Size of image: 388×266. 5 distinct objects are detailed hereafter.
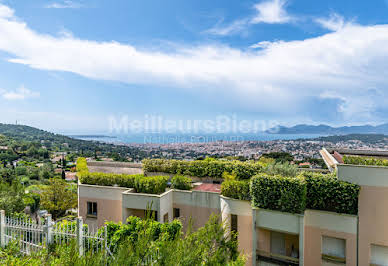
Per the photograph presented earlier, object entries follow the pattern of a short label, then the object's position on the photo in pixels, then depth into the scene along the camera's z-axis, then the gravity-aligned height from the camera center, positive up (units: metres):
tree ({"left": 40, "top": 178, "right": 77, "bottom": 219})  20.00 -5.67
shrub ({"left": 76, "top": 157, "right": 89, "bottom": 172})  15.71 -2.19
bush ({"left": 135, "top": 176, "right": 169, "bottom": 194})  12.38 -2.73
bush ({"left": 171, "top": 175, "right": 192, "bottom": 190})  12.87 -2.71
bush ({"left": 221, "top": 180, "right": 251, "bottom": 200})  10.40 -2.54
